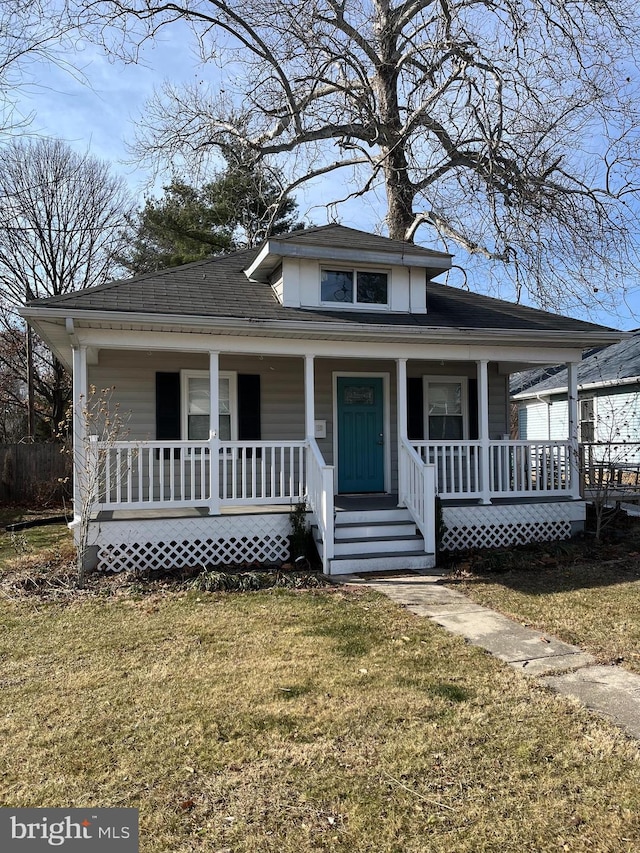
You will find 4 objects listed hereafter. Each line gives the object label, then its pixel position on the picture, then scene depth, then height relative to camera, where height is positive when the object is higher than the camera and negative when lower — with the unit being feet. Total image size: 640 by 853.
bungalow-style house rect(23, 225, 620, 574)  25.70 +3.15
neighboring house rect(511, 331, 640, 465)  55.31 +5.84
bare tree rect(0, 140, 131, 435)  70.54 +26.66
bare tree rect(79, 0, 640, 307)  38.40 +26.51
